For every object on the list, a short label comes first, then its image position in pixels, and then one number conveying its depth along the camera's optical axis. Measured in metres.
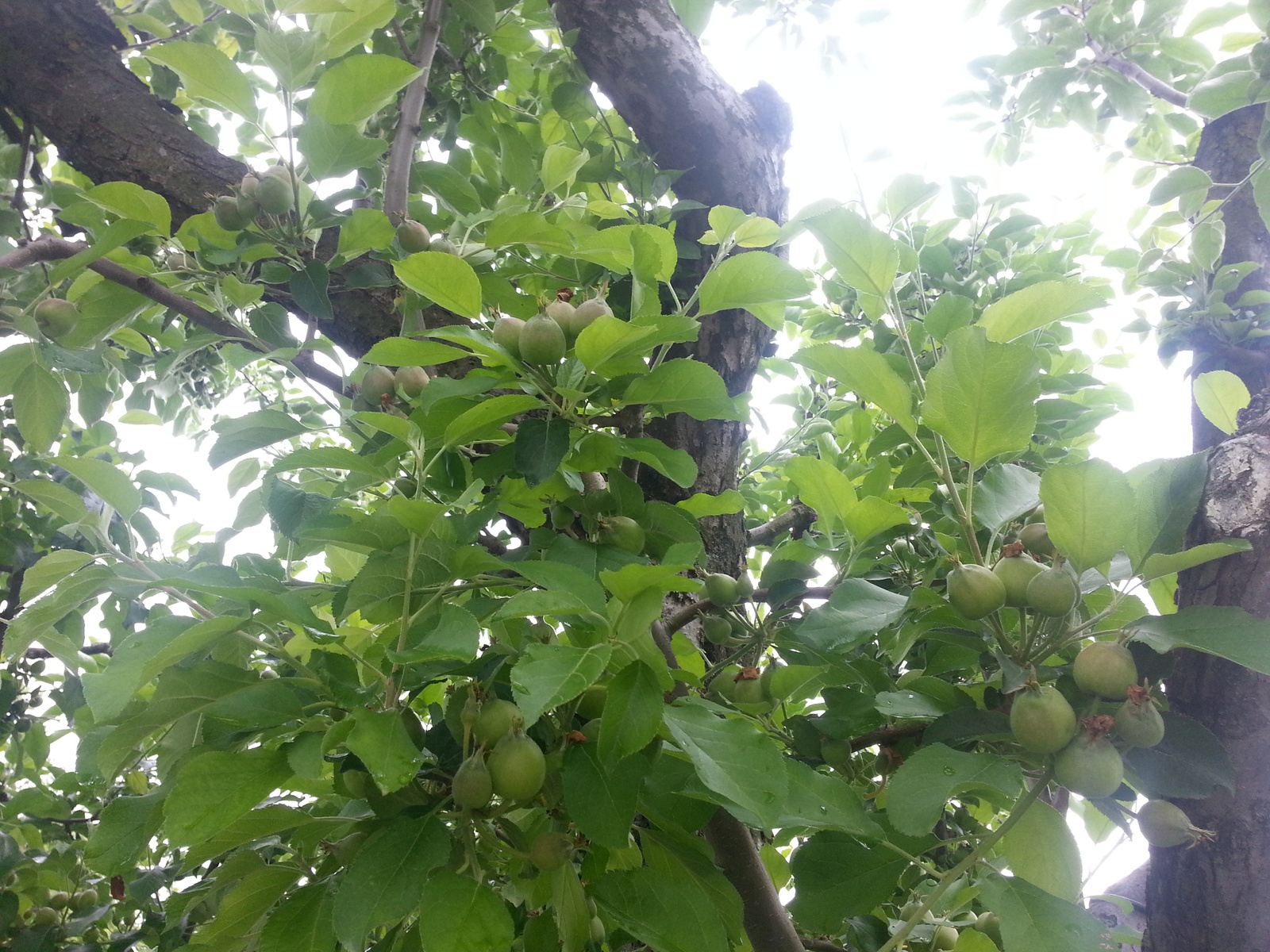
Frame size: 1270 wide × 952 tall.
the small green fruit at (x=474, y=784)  0.71
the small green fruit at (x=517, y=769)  0.69
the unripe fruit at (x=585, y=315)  0.91
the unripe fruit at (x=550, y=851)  0.77
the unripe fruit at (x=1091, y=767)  0.71
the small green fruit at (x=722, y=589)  1.02
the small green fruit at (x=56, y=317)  1.20
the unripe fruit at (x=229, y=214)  1.12
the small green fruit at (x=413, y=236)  1.12
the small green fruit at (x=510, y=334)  0.88
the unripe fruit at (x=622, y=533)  0.95
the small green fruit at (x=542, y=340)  0.84
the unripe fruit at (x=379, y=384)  1.09
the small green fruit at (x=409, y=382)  1.07
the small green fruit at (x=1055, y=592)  0.73
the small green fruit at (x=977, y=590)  0.74
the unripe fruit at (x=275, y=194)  1.10
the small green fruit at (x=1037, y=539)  0.92
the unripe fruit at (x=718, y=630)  1.07
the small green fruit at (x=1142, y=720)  0.72
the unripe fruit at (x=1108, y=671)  0.72
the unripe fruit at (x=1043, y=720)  0.71
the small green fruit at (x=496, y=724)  0.72
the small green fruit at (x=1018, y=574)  0.77
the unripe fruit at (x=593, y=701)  0.81
